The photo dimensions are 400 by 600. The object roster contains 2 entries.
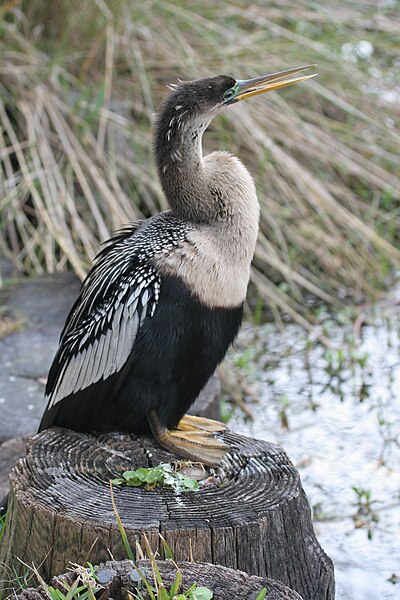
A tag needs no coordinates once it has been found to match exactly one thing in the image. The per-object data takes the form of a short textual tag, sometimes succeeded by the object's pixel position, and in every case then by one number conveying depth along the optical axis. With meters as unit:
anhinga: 5.41
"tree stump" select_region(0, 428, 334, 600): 4.52
